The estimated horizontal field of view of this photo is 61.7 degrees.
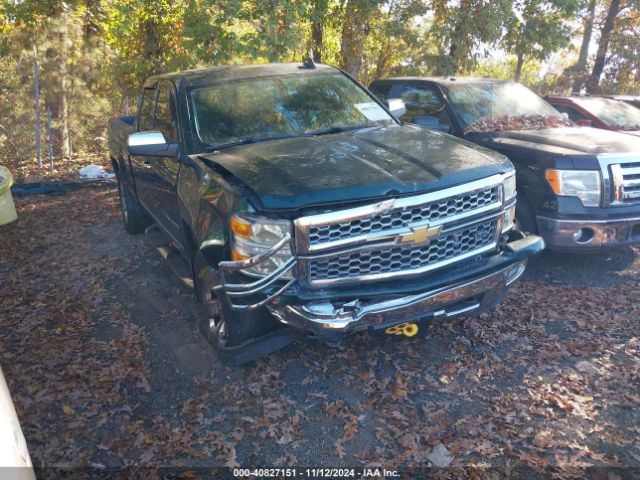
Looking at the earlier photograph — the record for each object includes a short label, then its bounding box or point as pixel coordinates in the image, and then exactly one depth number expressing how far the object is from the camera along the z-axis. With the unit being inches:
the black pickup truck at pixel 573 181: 183.3
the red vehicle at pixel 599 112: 292.8
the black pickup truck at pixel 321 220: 116.3
